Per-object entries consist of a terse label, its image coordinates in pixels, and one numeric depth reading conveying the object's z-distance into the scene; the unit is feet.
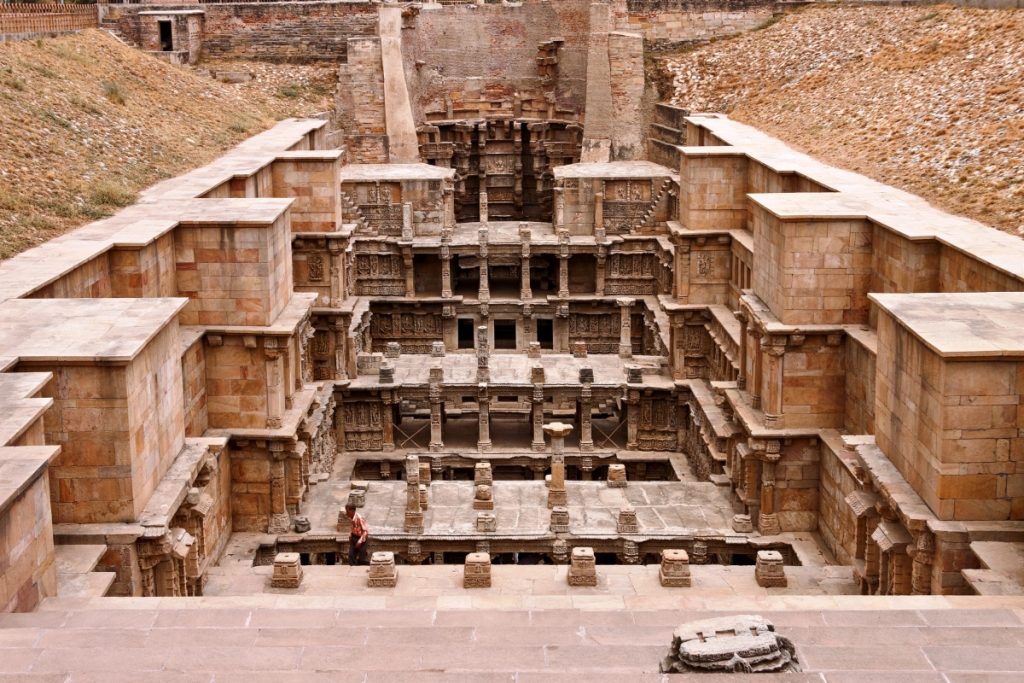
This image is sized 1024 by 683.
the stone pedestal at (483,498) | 72.74
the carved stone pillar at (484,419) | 95.45
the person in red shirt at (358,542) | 65.31
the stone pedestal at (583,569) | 55.62
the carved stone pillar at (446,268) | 113.70
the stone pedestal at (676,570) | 55.47
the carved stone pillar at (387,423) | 96.12
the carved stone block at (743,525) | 70.08
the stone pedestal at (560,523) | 69.87
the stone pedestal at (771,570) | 58.34
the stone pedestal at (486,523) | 69.41
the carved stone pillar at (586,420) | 95.91
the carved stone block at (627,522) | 69.77
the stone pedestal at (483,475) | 75.10
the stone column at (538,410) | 94.99
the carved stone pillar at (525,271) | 115.03
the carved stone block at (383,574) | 57.62
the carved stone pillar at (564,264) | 114.93
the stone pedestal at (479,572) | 54.44
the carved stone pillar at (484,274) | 114.42
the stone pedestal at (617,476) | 76.74
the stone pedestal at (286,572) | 58.59
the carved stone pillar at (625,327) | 104.68
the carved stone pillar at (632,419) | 95.76
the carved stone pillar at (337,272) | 94.02
